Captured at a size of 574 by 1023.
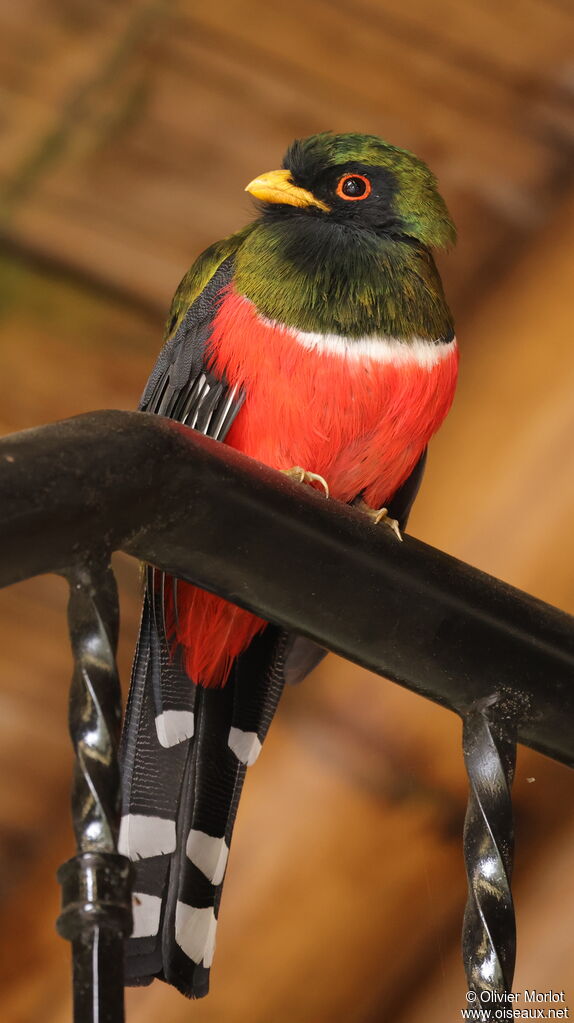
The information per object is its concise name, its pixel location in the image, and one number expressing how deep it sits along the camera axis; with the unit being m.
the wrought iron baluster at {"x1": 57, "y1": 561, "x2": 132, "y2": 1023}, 2.22
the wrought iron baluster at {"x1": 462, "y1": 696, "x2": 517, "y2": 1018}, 2.77
